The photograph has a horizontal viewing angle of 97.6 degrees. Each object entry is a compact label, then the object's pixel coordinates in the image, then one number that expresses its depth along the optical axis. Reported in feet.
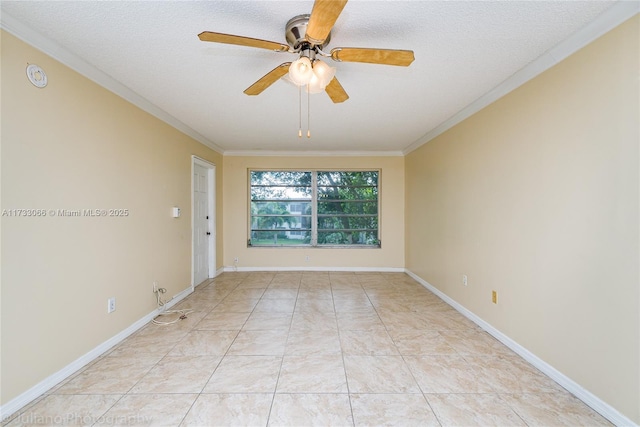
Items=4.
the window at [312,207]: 18.80
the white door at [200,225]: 14.51
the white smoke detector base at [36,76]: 5.91
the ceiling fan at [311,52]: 4.80
